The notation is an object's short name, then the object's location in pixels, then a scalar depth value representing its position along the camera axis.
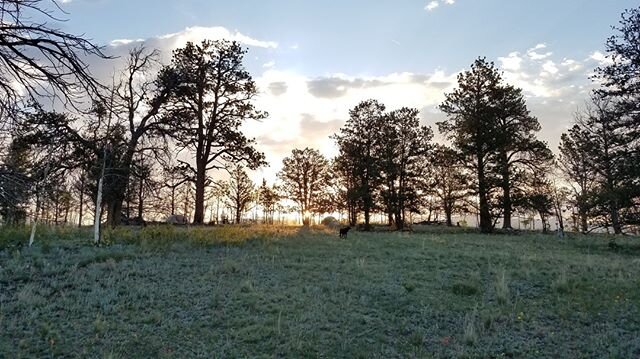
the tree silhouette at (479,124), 32.56
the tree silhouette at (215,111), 29.23
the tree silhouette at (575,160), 36.95
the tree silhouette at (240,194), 61.78
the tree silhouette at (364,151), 36.62
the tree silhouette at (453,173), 32.97
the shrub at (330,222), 43.95
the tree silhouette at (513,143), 32.00
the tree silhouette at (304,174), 56.31
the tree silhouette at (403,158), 37.06
